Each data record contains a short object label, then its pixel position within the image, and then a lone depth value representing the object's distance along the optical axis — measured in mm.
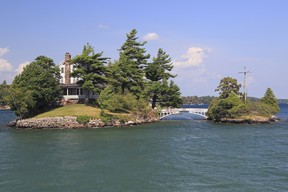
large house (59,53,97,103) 70750
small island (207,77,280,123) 65188
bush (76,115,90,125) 55609
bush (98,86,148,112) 60062
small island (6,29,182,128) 56312
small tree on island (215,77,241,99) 71000
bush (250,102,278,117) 67125
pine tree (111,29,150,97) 68250
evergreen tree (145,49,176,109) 75375
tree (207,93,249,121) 65125
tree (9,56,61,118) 55781
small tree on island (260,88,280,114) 81538
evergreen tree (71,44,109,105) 63188
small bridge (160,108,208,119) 75938
